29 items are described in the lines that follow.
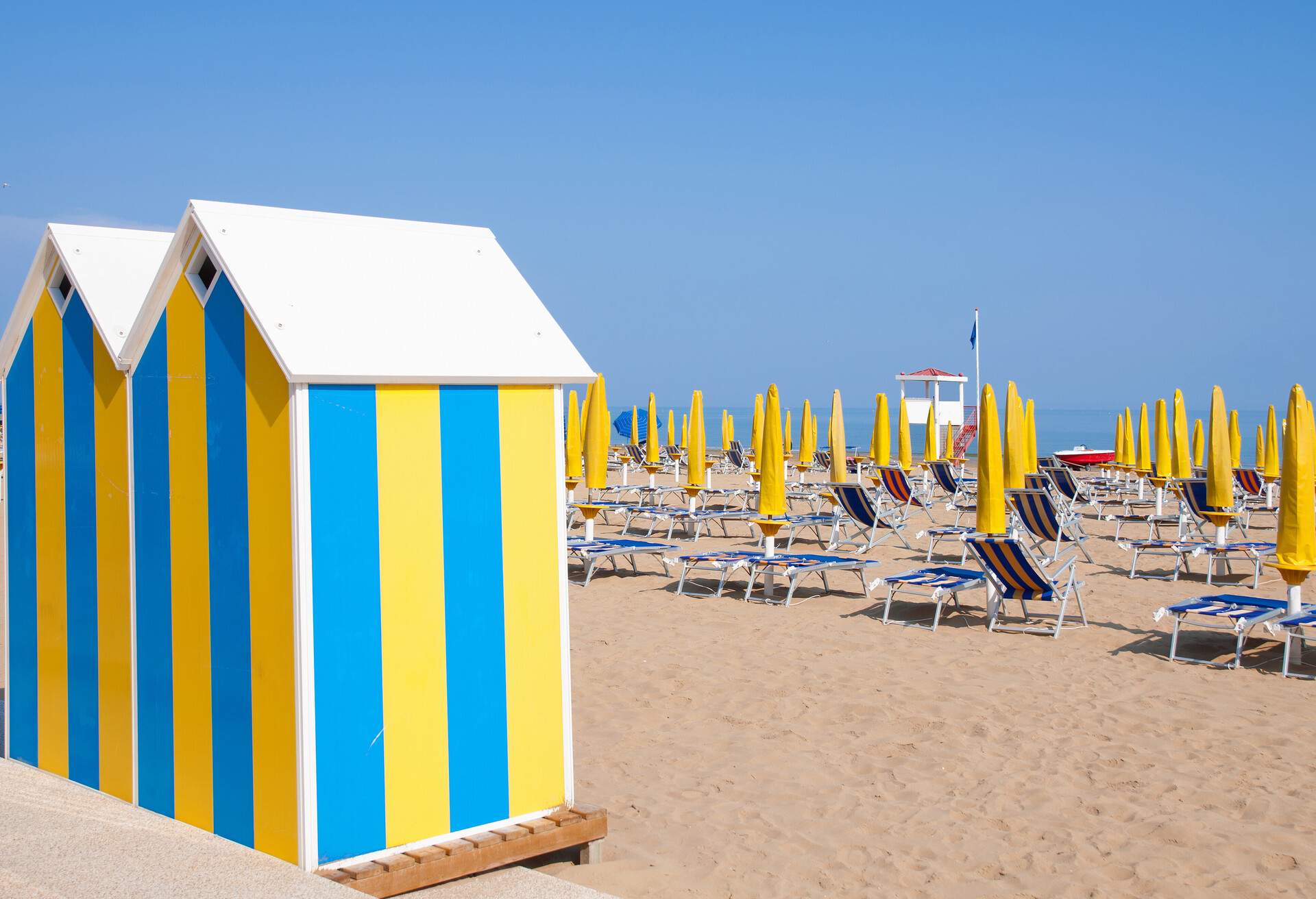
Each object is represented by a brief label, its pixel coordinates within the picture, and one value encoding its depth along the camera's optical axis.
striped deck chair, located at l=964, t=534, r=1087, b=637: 7.13
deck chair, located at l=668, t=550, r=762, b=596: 8.63
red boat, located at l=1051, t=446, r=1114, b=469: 26.89
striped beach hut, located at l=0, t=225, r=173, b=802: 3.40
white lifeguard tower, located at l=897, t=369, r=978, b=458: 25.72
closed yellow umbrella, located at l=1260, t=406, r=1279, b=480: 14.23
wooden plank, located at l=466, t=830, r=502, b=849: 2.86
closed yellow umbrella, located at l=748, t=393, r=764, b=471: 16.91
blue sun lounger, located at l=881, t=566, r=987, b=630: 7.46
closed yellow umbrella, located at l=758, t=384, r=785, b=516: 8.61
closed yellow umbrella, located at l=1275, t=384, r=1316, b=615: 6.11
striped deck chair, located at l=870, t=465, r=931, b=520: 12.69
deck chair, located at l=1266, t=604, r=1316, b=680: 5.94
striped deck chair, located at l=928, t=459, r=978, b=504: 13.65
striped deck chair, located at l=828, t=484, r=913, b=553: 11.30
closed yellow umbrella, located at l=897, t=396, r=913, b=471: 14.51
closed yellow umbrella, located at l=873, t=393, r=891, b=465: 14.26
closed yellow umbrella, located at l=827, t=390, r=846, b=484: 10.77
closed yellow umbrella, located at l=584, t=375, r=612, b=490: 11.50
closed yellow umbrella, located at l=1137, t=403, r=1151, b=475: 15.73
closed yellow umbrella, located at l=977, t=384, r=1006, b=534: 7.46
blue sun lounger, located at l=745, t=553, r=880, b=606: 8.38
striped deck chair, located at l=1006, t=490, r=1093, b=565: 9.80
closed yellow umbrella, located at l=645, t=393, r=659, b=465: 16.94
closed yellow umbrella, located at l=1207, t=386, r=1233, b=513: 8.34
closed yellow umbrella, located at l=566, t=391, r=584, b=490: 12.24
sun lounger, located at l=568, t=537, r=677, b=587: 9.16
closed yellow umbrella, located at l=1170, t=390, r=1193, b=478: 11.99
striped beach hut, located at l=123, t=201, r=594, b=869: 2.68
